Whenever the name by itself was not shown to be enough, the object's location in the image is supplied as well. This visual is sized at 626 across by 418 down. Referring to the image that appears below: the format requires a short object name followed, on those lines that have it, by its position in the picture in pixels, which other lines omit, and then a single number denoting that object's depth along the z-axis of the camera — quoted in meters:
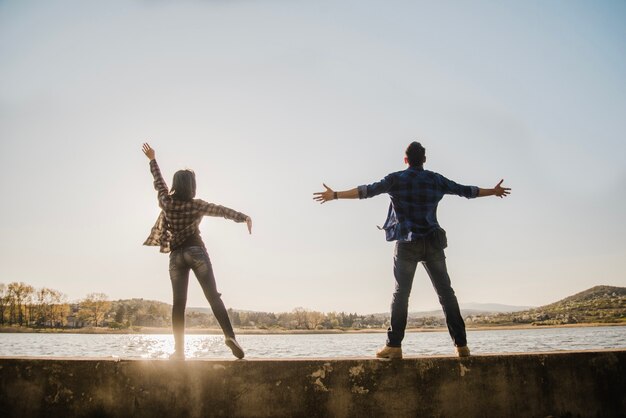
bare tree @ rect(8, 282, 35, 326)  140.12
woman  4.76
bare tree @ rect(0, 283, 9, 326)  141.25
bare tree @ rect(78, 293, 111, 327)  163.38
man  4.50
